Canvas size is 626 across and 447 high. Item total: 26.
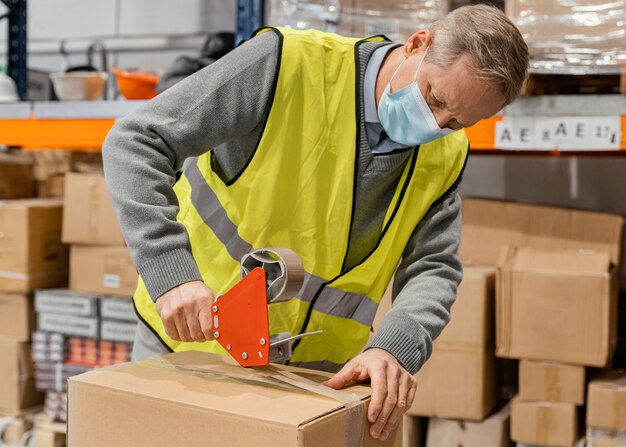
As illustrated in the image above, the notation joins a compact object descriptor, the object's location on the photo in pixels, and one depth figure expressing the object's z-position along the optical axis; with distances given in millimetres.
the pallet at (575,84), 2770
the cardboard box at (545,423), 2777
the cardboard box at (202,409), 1182
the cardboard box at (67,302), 3443
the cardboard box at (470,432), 2857
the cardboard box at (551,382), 2754
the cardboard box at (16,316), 3562
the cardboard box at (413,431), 2912
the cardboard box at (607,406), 2699
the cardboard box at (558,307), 2676
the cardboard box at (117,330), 3406
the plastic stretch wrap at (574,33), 2510
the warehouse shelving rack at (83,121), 2664
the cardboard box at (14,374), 3527
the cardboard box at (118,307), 3404
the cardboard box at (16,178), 3721
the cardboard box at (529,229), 2936
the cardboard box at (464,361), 2777
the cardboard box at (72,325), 3459
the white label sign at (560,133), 2471
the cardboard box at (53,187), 3887
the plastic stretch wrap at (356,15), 2775
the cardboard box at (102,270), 3412
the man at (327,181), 1382
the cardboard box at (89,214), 3418
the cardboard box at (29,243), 3410
